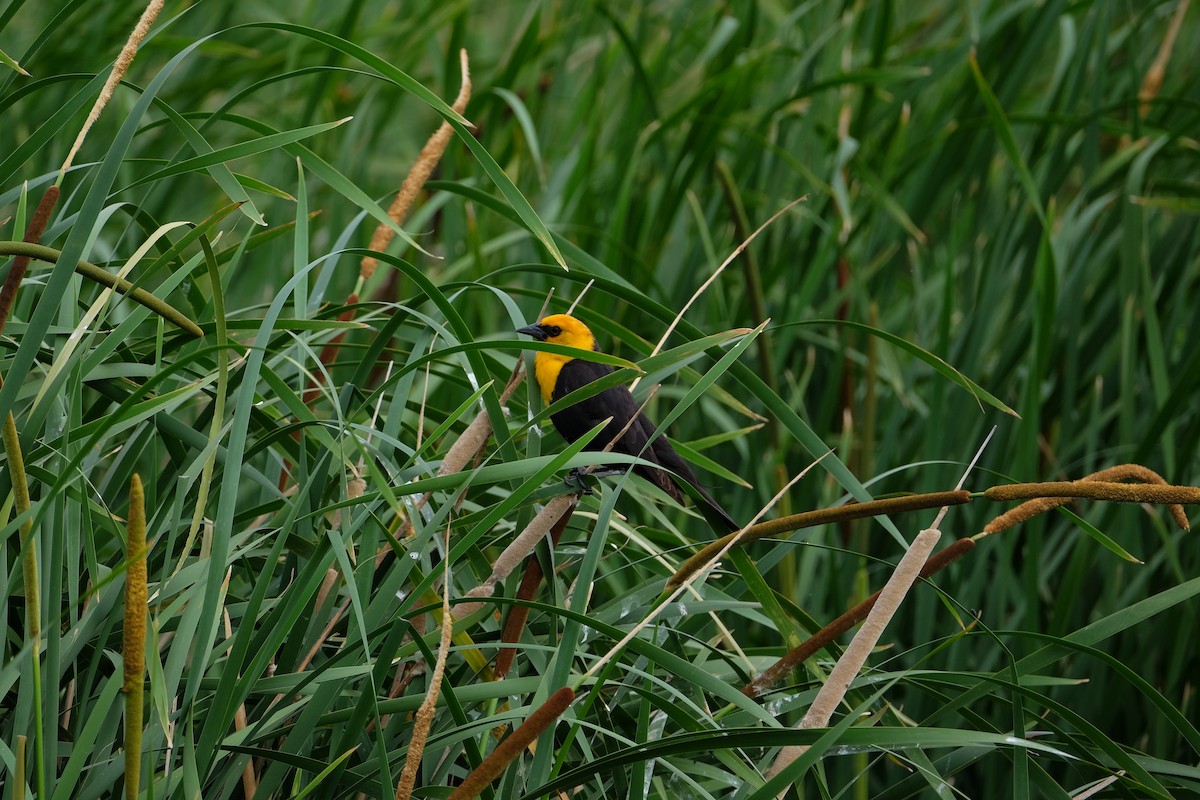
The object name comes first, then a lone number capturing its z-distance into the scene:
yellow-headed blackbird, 13.29
